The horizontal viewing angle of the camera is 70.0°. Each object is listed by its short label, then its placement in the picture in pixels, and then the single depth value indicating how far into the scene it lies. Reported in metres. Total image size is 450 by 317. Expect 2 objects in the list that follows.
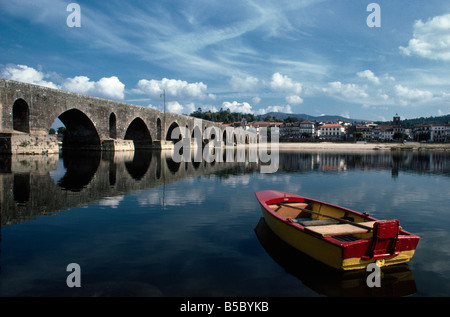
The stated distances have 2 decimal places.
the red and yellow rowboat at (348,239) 5.98
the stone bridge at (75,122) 28.33
